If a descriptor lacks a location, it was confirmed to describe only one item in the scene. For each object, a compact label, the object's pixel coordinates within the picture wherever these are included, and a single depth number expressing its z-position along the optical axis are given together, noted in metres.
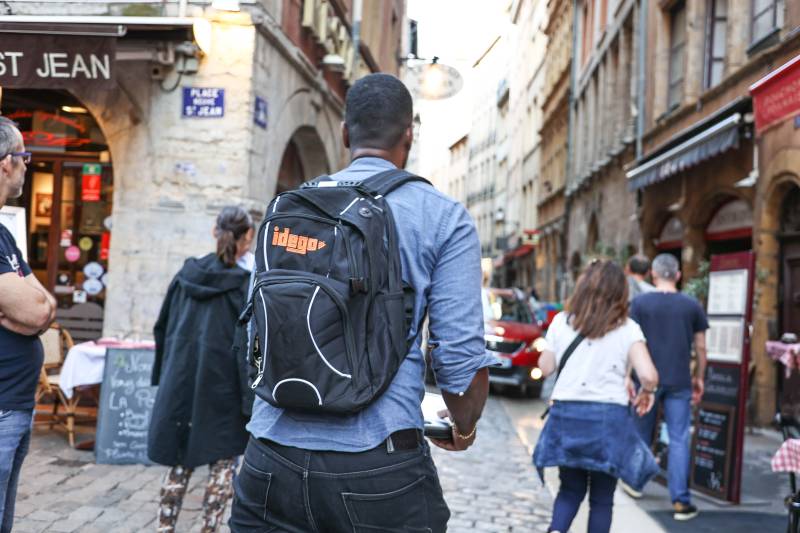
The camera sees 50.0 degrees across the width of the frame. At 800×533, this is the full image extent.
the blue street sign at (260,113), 8.57
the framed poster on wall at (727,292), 6.66
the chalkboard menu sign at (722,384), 6.61
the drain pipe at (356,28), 14.20
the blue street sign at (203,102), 8.31
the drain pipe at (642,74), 18.20
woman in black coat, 4.39
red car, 12.77
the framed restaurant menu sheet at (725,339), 6.65
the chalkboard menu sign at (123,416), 6.66
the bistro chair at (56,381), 7.28
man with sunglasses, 2.77
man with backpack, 1.88
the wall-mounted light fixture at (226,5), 8.29
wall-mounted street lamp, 14.58
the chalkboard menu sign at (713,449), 6.54
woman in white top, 4.38
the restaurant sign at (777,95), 7.69
